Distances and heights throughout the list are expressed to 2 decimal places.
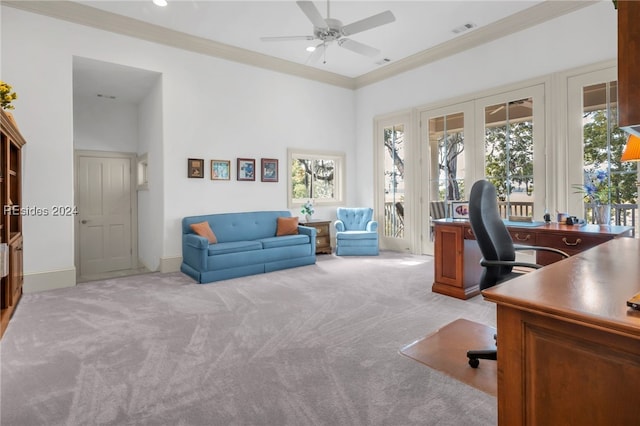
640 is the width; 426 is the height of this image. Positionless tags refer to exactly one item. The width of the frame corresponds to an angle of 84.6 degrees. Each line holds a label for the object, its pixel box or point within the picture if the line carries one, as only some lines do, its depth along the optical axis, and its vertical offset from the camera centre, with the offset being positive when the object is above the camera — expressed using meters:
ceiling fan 3.65 +2.04
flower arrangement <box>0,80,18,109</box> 3.18 +1.08
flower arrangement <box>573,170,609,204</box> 3.81 +0.23
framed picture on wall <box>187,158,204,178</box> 5.34 +0.68
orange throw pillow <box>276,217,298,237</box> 5.73 -0.25
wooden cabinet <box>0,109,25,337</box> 3.07 +0.03
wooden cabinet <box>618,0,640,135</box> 0.99 +0.41
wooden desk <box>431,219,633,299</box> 2.91 -0.34
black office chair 2.15 -0.22
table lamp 2.29 +0.38
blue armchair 6.28 -0.51
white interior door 5.98 -0.02
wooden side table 6.41 -0.46
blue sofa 4.53 -0.50
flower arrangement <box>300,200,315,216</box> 6.46 +0.03
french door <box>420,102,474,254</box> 5.61 +0.82
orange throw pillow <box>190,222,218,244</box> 4.89 -0.26
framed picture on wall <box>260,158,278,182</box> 6.12 +0.73
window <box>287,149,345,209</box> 6.66 +0.67
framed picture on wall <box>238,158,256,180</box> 5.86 +0.72
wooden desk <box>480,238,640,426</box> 0.91 -0.41
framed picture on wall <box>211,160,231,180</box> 5.57 +0.67
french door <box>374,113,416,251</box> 6.48 +0.52
